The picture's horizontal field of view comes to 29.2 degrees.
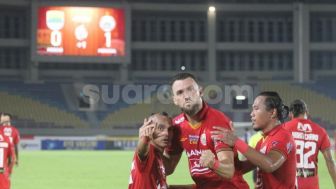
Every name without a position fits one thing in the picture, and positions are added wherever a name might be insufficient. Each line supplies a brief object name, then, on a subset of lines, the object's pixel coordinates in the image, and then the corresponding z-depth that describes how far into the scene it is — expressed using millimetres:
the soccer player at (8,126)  16172
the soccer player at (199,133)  4926
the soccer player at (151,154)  5062
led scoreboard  52156
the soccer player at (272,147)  5305
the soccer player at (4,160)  10969
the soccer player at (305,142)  8258
